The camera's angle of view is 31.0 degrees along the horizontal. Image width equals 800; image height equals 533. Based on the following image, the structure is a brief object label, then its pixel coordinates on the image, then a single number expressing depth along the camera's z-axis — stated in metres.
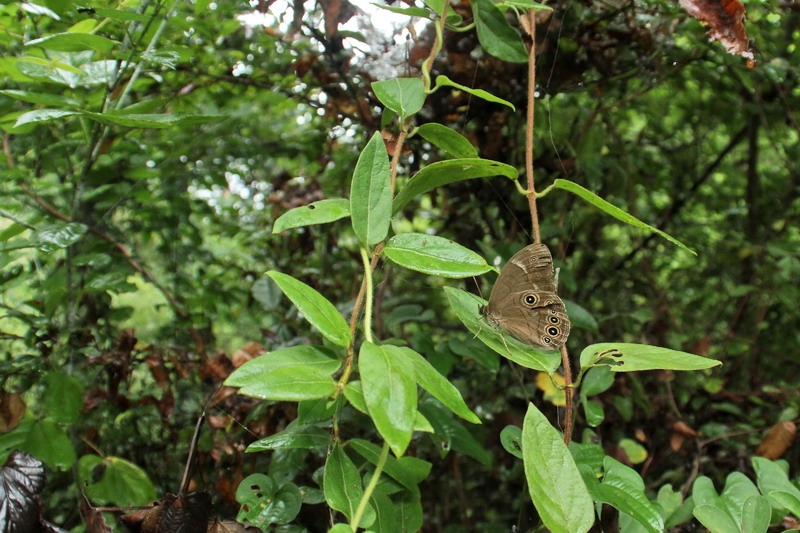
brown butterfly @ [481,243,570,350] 0.49
